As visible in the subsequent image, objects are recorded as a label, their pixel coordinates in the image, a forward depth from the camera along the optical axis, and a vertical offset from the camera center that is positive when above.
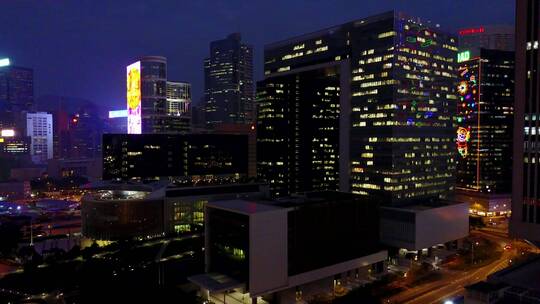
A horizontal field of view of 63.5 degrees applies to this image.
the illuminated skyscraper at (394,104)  103.69 +9.38
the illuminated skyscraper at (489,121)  160.00 +7.81
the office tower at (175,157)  151.62 -5.38
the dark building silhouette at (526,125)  76.19 +3.00
